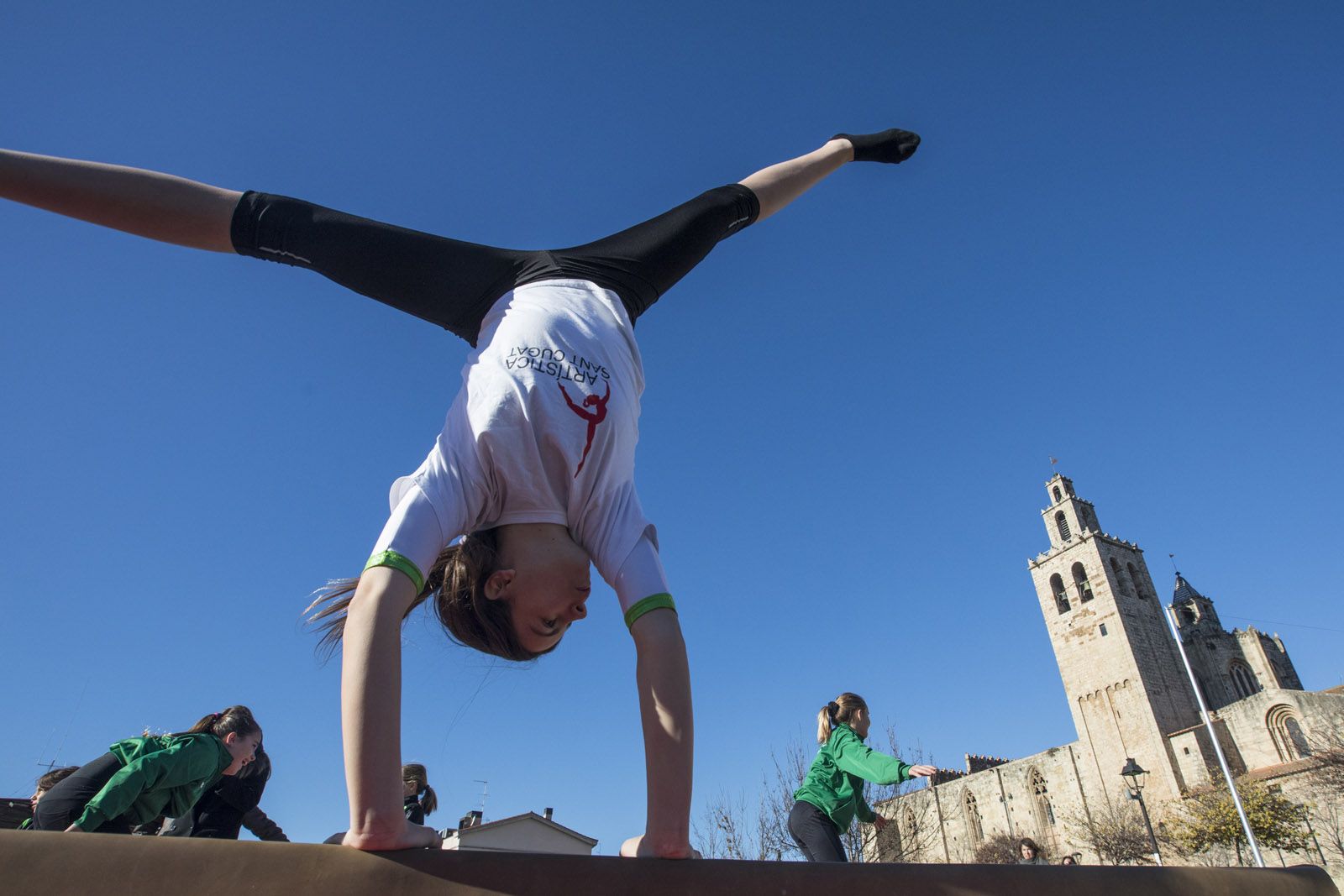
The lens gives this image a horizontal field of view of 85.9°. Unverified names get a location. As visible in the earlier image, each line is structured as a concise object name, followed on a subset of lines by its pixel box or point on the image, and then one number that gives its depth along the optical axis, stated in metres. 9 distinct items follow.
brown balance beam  0.85
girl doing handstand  1.35
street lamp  20.08
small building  22.38
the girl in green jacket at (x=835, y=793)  4.68
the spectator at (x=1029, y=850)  11.12
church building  37.66
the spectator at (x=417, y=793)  5.67
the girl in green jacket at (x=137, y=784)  3.11
